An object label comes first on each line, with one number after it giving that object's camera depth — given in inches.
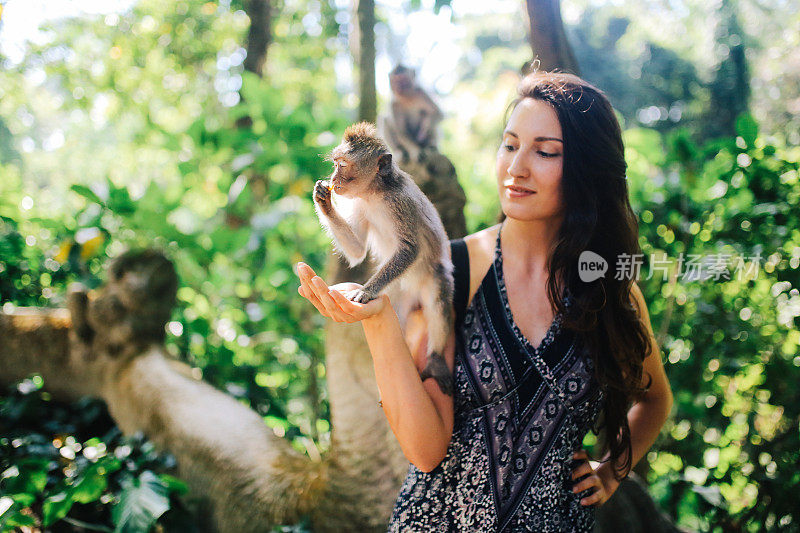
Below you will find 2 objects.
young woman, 49.2
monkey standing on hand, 50.6
